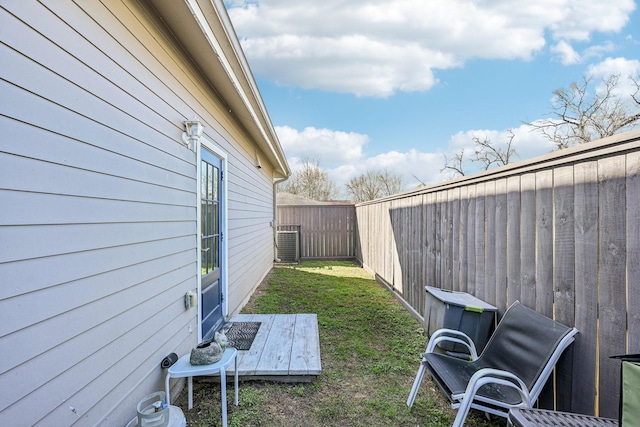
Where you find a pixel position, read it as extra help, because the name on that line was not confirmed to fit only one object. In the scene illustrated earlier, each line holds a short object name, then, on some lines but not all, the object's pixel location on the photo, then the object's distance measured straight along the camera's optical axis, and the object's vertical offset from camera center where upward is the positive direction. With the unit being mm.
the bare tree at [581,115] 9844 +3453
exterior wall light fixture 2759 +767
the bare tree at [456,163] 14768 +2582
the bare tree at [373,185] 21281 +2269
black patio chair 1745 -949
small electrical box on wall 2703 -727
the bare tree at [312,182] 23531 +2662
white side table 2029 -1021
